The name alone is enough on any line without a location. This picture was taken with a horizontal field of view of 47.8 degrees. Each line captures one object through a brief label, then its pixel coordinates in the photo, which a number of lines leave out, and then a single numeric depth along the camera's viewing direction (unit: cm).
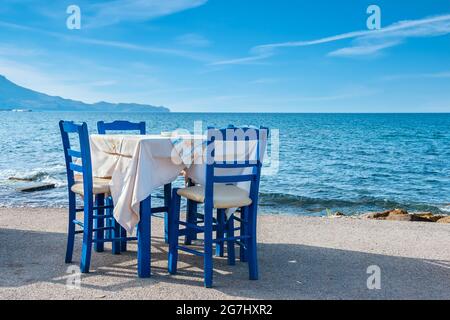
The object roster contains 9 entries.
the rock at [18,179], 1504
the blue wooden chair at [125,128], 502
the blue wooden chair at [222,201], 392
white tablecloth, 411
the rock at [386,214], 975
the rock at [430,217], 934
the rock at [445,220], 898
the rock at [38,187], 1265
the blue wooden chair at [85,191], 426
